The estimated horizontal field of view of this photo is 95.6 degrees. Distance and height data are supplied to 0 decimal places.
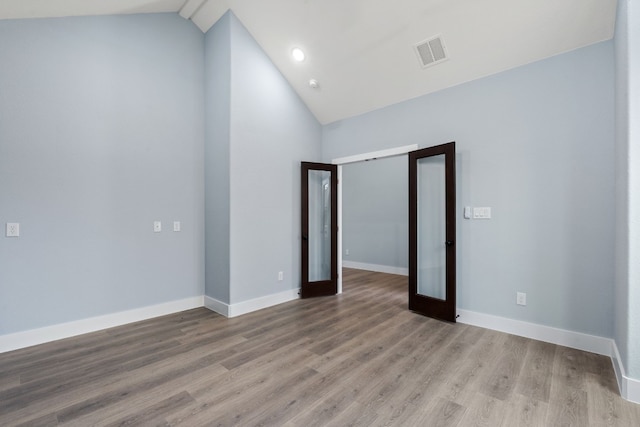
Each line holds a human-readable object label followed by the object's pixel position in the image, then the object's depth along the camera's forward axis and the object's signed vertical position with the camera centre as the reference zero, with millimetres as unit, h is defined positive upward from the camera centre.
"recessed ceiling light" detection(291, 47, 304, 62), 3883 +2152
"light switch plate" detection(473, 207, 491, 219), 3238 -16
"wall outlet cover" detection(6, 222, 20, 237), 2656 -138
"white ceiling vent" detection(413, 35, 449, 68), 3154 +1799
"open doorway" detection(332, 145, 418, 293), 6447 -89
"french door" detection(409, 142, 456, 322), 3381 -253
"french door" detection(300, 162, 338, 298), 4645 -240
